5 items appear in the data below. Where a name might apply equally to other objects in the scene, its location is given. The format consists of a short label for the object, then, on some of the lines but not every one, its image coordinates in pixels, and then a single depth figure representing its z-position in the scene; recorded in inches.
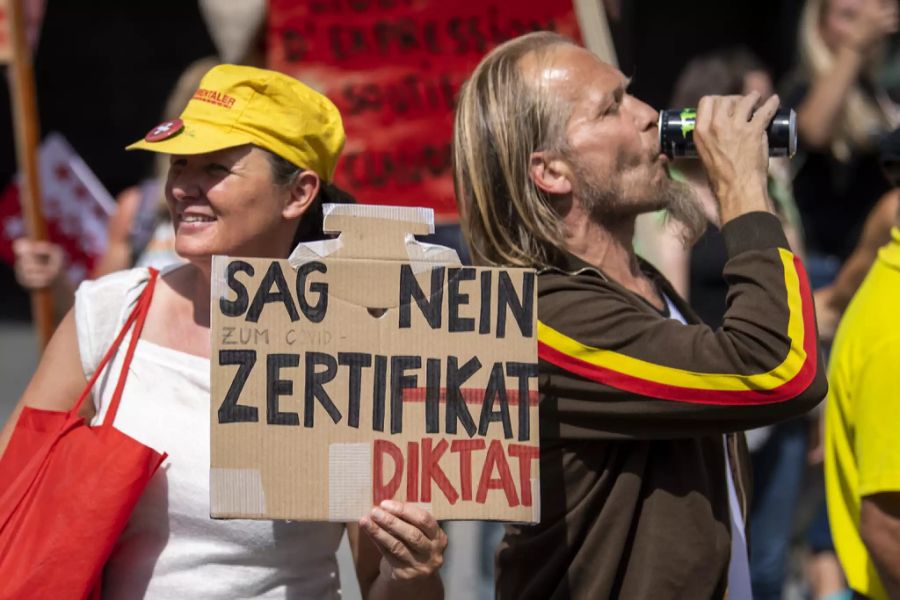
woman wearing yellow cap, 211.8
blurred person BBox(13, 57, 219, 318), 350.9
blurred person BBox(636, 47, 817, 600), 389.7
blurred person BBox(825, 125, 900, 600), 217.5
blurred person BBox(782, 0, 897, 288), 452.8
